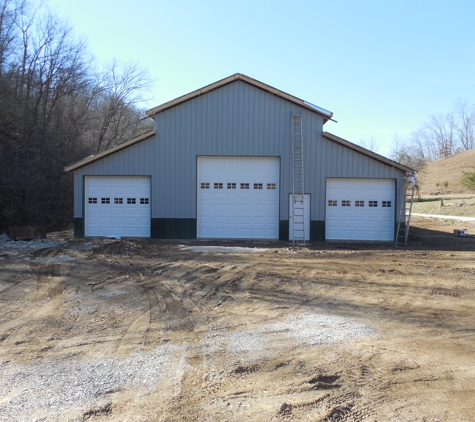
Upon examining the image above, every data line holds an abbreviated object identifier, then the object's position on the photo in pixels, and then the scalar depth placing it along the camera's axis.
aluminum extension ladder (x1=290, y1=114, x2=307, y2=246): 17.31
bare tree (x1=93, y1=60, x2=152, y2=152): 32.44
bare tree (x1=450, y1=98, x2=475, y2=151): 96.54
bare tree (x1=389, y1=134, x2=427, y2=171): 52.77
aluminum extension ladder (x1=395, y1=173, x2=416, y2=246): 16.81
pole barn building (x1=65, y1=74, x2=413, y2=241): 17.30
